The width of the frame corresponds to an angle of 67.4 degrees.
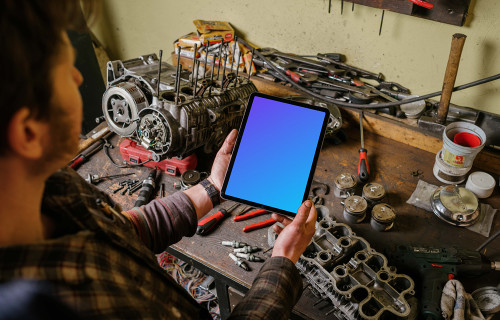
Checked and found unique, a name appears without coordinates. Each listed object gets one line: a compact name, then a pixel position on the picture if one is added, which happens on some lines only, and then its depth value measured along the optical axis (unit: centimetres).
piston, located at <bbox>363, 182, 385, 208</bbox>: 139
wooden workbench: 122
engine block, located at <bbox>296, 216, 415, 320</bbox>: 104
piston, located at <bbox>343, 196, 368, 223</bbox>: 133
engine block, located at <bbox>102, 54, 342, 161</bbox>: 146
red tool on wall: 154
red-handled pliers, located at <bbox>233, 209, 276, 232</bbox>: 134
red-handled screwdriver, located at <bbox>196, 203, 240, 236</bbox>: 133
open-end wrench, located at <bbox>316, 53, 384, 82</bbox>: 190
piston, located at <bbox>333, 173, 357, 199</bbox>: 143
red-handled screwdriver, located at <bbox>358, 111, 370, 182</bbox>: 152
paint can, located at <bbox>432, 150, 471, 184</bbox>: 147
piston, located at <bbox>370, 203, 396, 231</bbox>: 130
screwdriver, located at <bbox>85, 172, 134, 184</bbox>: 155
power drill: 110
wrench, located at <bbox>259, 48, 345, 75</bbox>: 191
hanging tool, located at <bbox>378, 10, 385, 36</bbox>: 173
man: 55
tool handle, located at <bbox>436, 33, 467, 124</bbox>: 147
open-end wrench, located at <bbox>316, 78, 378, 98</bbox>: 178
